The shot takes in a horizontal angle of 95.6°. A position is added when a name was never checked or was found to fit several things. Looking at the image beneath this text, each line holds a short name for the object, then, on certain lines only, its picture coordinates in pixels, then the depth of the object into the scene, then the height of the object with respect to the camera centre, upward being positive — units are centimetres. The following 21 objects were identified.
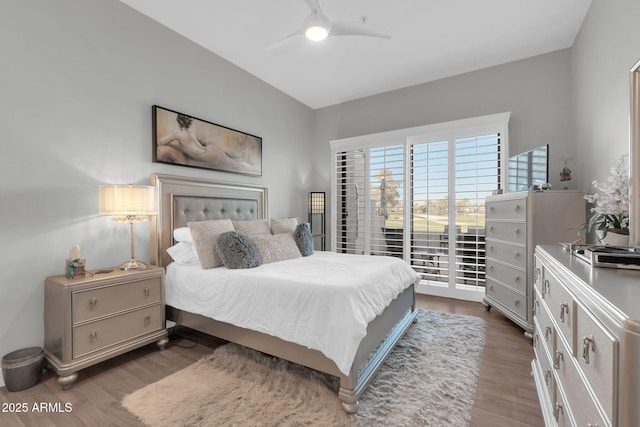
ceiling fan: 217 +147
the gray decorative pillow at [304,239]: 317 -34
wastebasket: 186 -105
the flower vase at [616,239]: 155 -17
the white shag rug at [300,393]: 164 -119
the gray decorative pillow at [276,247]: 274 -38
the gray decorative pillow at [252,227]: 308 -20
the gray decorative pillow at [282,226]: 340 -21
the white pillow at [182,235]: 270 -25
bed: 179 -83
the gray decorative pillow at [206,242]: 251 -29
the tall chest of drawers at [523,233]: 252 -23
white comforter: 175 -63
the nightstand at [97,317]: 192 -79
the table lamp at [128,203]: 222 +4
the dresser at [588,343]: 66 -41
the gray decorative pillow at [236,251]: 243 -37
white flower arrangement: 153 +3
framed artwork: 283 +71
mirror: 145 +26
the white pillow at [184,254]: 264 -42
